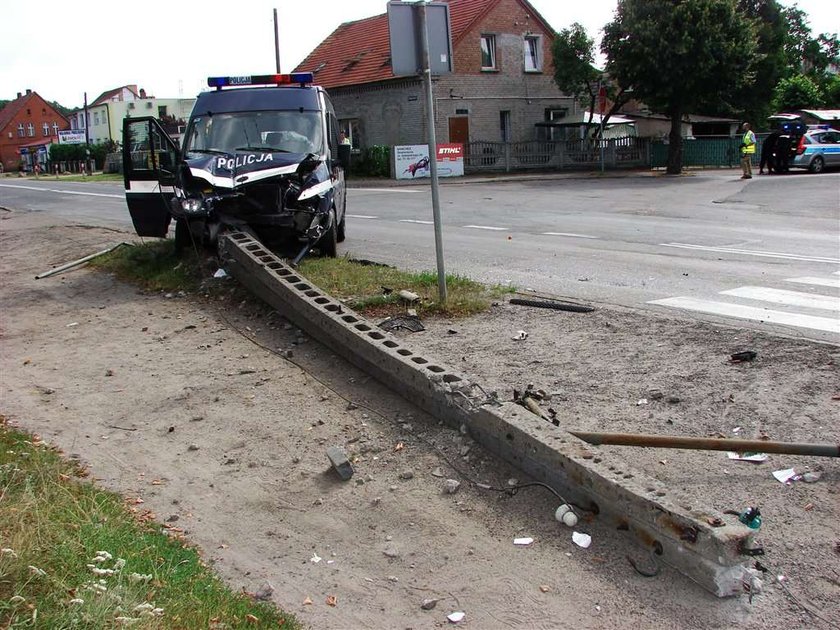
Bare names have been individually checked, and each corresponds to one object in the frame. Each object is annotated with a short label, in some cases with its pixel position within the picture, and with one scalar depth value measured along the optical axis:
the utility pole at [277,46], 47.00
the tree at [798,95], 53.78
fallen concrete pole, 3.46
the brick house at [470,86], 39.59
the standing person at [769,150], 33.66
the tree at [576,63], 36.69
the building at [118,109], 96.56
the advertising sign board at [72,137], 91.94
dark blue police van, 9.84
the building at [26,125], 123.62
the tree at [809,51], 60.09
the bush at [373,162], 37.06
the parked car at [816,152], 32.91
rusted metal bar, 4.38
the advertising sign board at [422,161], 36.19
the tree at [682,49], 31.75
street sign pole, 7.55
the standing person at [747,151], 30.41
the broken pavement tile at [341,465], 4.73
